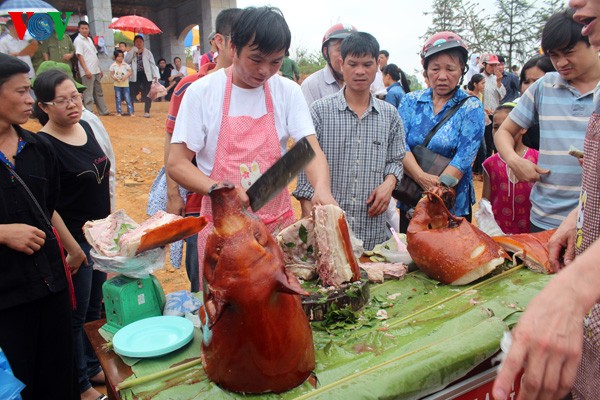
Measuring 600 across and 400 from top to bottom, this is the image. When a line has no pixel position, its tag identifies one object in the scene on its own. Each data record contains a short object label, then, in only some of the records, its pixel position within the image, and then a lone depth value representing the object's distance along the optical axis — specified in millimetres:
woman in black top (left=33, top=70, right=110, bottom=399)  2938
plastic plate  1759
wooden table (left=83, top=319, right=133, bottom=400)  1684
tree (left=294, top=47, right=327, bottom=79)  18184
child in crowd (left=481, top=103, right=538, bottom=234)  3348
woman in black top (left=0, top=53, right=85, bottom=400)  2277
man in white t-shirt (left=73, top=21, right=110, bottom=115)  10523
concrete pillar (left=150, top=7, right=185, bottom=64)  17516
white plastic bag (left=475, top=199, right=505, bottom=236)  2984
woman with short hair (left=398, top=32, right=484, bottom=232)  3330
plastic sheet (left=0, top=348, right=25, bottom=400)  1893
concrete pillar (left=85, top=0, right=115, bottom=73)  12953
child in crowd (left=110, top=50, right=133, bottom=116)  11711
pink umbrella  12805
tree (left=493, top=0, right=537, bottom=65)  19047
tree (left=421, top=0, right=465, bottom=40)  21547
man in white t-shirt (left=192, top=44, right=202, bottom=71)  15320
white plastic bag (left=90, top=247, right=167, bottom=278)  2053
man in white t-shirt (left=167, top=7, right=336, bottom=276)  2250
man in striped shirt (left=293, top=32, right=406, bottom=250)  3209
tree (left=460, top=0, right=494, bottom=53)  19984
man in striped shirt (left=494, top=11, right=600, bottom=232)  2689
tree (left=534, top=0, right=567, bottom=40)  18588
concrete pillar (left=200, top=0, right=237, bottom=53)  15406
